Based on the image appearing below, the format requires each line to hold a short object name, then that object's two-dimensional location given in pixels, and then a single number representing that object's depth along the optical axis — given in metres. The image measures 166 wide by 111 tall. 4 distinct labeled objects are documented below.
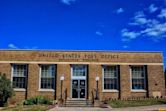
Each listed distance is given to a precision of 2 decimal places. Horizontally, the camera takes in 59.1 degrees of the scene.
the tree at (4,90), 13.82
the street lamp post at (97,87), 16.26
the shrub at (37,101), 14.71
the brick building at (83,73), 16.37
